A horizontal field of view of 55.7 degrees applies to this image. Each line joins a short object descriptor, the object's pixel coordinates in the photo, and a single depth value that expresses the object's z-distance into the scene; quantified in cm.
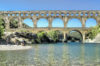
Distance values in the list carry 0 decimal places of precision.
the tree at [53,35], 4084
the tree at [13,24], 4968
